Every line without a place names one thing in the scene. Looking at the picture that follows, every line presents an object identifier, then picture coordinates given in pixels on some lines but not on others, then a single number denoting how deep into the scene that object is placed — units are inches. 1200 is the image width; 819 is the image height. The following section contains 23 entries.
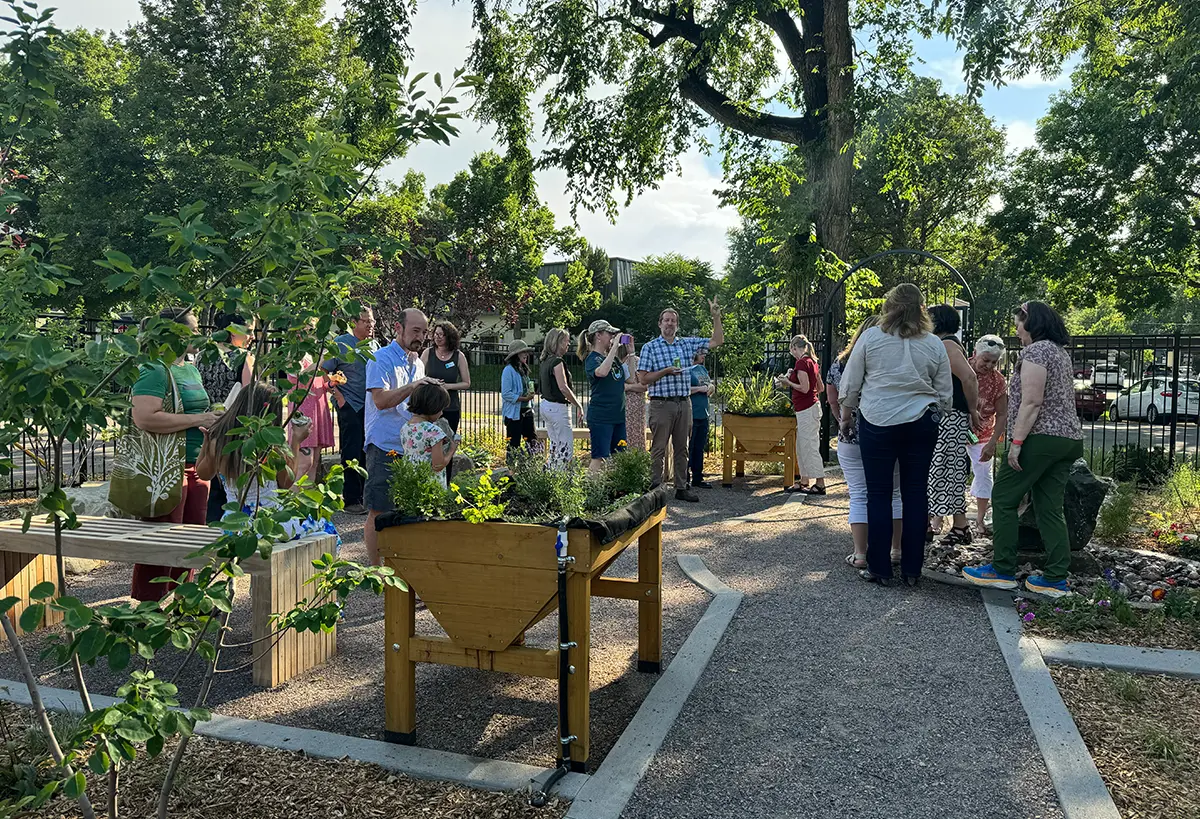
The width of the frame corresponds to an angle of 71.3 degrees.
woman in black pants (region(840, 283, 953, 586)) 226.5
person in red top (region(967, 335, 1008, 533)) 284.5
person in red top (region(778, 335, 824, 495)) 396.5
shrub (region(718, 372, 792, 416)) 425.4
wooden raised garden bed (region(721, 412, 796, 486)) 414.3
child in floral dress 200.5
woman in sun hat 368.5
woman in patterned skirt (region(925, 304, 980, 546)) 258.5
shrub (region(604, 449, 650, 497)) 167.0
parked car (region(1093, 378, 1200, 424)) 877.8
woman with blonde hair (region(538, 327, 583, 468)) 351.6
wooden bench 166.7
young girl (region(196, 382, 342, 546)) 166.1
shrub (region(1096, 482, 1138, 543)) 281.7
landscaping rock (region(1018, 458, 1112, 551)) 246.2
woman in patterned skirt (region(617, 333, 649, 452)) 410.3
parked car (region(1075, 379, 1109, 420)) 888.7
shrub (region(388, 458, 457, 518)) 138.8
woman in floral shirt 219.1
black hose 128.6
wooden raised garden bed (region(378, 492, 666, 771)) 132.0
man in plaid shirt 373.4
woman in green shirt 177.8
